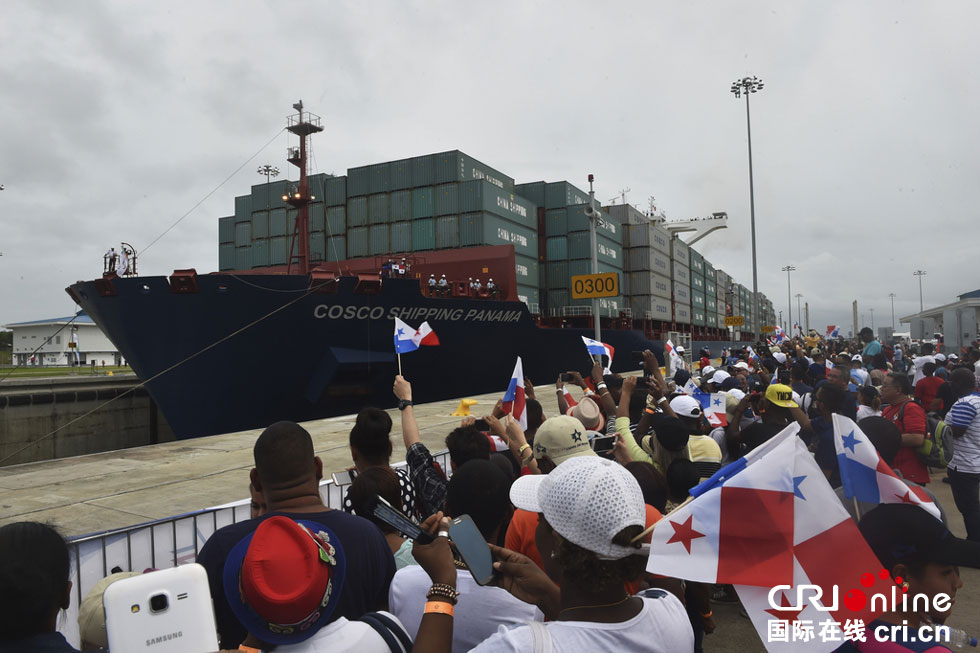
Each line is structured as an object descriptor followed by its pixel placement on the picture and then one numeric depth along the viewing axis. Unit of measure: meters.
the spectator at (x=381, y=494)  2.66
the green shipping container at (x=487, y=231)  23.16
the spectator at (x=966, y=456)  4.86
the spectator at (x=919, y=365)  10.73
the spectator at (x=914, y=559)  1.92
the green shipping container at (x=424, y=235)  24.00
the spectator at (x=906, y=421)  5.18
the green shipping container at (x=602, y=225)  28.97
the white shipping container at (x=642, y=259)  35.97
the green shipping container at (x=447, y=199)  23.73
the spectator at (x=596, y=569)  1.49
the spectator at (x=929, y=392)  7.44
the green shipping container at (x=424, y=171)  24.44
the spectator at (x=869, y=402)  5.95
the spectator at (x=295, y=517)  1.93
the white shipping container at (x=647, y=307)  35.19
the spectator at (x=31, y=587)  1.51
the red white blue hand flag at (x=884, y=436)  4.39
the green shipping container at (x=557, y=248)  28.95
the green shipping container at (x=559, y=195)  30.03
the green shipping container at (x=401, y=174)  24.95
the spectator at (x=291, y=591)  1.44
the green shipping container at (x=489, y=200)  23.30
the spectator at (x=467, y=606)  1.89
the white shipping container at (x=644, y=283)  35.62
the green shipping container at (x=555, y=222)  29.36
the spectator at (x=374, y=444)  3.21
